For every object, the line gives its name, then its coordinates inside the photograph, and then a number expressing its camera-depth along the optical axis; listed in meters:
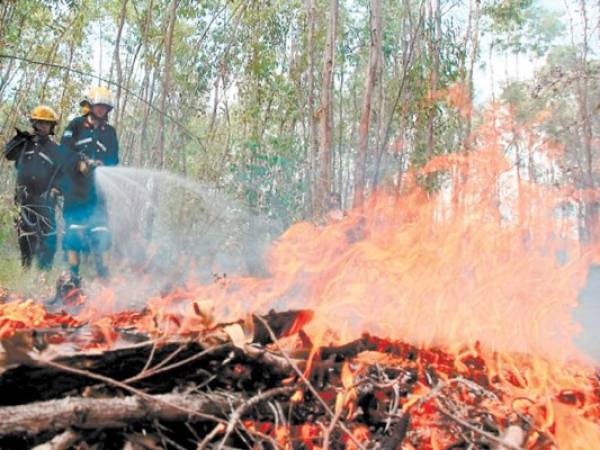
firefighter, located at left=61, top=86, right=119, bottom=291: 6.74
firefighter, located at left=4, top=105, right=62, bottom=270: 7.60
